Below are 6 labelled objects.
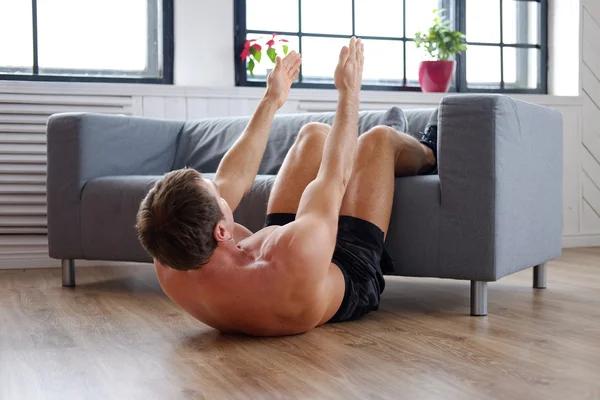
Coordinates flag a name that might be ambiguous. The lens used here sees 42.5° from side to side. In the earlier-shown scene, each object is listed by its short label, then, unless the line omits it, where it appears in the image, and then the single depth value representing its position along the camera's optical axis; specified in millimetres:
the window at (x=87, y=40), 4051
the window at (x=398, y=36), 4492
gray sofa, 2344
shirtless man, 1789
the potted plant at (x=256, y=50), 4250
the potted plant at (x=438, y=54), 4523
